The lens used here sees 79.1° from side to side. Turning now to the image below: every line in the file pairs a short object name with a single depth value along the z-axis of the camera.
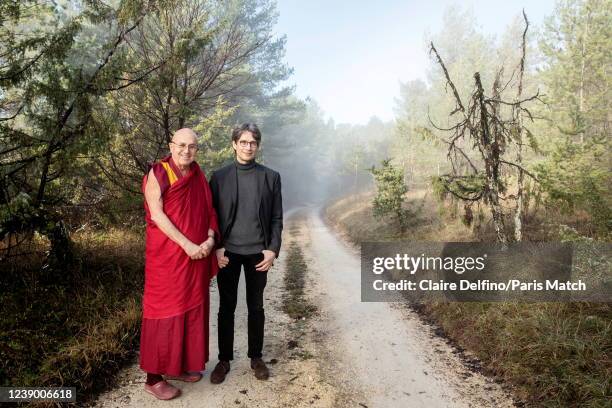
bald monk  3.01
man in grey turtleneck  3.39
